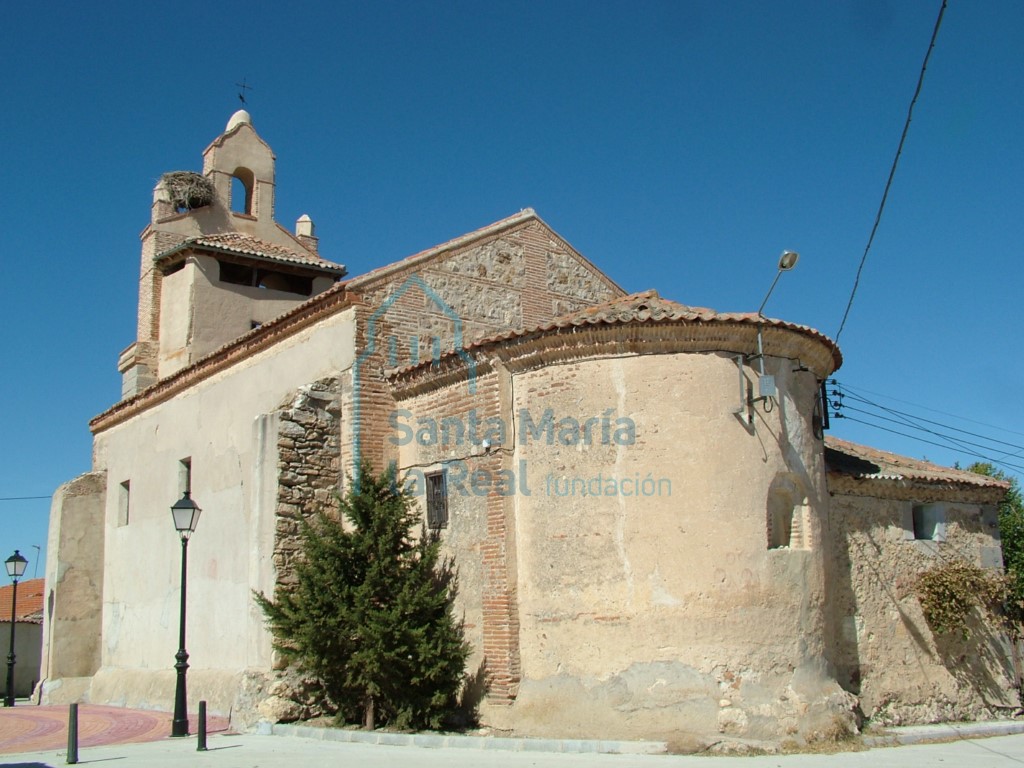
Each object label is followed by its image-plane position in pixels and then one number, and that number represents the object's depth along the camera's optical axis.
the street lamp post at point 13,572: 23.84
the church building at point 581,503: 12.66
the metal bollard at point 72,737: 12.15
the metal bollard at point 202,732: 12.90
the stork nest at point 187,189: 25.08
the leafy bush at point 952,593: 15.55
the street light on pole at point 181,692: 14.29
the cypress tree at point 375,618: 13.58
